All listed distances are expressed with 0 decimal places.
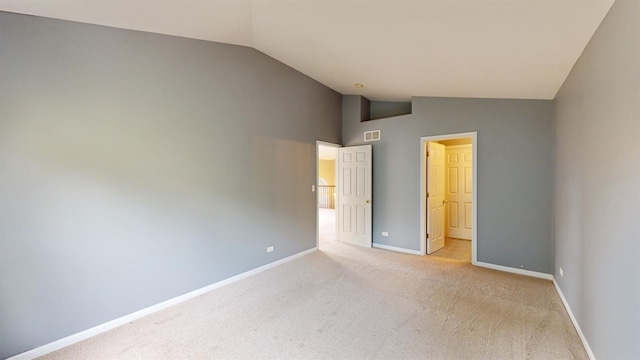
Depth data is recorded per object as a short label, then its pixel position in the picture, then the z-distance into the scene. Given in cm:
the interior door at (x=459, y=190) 574
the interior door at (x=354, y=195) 513
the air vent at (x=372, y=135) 508
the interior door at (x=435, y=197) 465
